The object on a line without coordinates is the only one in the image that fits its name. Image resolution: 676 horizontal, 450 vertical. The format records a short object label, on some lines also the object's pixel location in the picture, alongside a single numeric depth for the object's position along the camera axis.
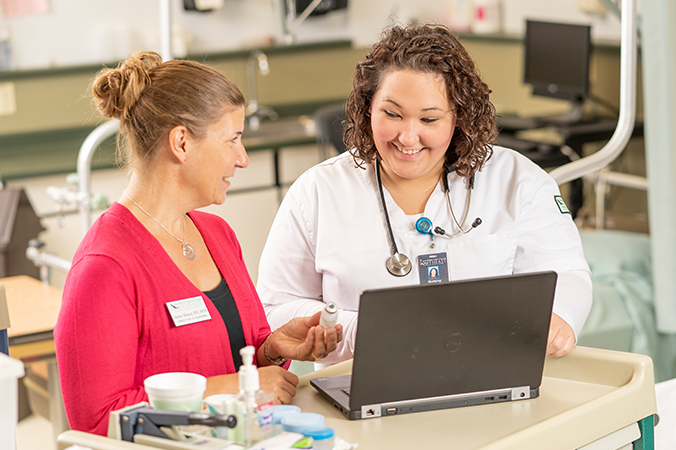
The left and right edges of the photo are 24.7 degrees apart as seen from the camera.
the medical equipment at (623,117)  3.66
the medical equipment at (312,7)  7.94
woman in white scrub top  2.92
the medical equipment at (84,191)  4.12
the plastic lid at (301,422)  2.36
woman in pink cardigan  2.52
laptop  2.43
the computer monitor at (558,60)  6.37
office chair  5.96
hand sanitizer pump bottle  2.32
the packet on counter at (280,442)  2.31
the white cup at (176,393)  2.35
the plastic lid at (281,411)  2.38
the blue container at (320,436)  2.36
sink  6.95
